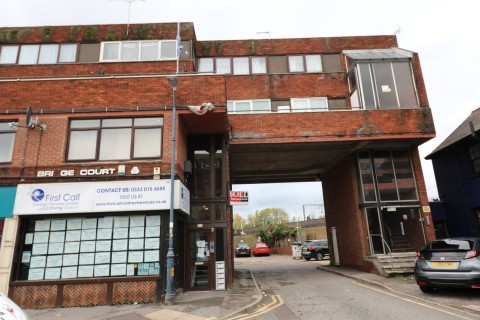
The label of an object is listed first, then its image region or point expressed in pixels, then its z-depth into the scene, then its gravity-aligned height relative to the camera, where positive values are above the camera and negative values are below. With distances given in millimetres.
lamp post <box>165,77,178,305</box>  9405 +252
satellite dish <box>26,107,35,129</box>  10625 +4150
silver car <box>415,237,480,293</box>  8602 -767
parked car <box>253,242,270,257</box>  37844 -846
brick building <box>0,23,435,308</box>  10219 +4122
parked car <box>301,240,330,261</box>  27281 -771
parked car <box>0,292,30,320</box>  3264 -609
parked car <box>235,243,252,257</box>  37656 -863
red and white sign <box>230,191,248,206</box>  13539 +1860
